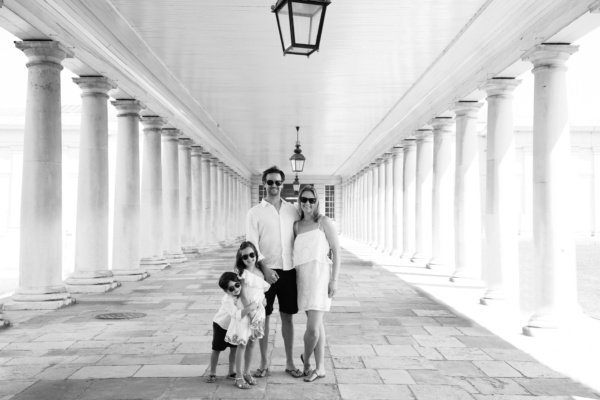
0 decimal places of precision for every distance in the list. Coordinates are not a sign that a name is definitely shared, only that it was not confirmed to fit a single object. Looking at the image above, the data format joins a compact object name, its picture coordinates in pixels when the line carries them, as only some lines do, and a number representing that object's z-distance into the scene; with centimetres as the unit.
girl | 773
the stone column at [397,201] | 3456
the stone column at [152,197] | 2473
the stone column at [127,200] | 2084
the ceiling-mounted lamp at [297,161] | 2921
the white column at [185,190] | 3275
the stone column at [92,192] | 1788
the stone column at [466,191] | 1989
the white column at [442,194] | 2398
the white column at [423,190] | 2788
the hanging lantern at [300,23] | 717
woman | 792
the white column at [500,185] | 1608
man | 811
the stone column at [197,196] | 3603
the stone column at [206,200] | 3809
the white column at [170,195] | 2844
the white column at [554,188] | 1226
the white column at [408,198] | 3142
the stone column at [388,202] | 3788
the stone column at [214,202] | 4044
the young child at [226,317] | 768
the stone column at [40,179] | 1451
